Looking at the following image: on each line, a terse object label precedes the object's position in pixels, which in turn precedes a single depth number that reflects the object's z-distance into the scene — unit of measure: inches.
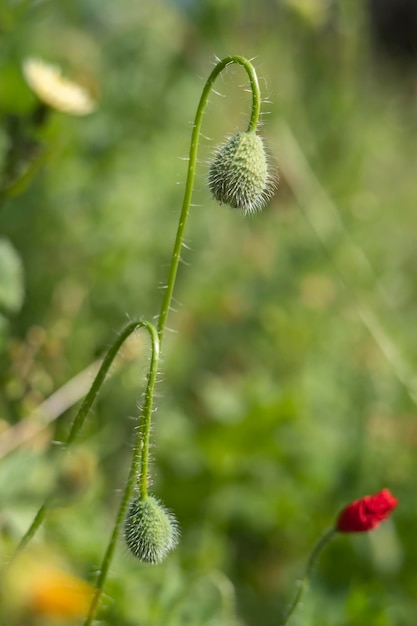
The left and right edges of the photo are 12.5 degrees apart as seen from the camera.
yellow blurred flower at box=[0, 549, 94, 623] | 12.2
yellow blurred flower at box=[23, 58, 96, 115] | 21.2
